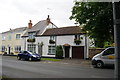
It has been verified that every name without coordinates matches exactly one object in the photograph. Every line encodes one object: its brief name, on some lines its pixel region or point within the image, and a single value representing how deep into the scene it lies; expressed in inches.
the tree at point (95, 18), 629.9
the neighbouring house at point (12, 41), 1699.1
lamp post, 74.0
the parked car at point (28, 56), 988.6
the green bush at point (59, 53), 1207.6
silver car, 559.6
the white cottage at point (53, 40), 1179.9
